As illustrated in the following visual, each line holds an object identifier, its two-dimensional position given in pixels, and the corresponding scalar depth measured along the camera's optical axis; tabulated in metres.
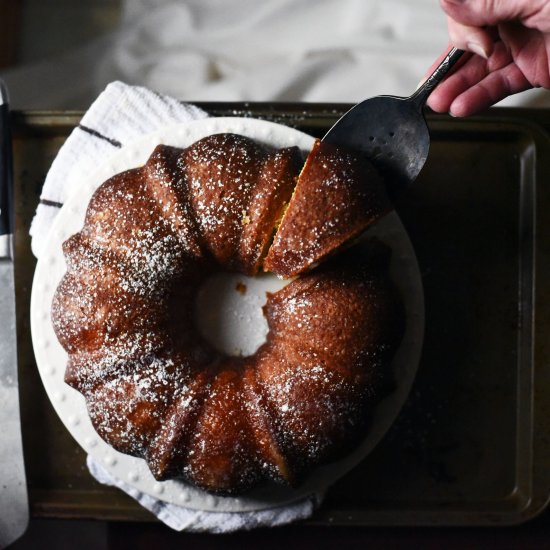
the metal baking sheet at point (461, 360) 0.85
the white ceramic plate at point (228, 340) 0.82
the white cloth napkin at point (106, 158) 0.83
